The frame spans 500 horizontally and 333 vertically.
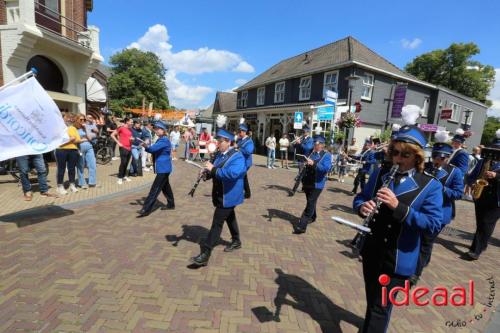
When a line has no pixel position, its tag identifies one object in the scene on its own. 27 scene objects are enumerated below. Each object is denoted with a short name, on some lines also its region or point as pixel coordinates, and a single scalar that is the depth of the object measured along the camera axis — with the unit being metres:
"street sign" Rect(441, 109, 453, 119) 20.86
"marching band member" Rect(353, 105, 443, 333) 2.05
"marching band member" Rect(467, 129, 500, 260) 4.93
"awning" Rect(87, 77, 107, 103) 16.12
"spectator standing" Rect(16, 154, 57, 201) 6.21
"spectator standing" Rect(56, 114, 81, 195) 6.84
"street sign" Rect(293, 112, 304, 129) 16.44
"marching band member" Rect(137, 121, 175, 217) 5.85
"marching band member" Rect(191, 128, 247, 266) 3.81
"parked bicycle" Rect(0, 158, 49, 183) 7.57
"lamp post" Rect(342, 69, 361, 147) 13.98
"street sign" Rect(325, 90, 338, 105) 13.10
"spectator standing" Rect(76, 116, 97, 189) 7.70
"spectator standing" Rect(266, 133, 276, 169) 15.74
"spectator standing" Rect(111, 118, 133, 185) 8.63
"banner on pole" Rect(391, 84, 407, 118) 18.59
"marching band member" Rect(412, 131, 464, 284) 4.14
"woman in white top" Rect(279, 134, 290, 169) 16.75
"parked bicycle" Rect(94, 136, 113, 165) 12.25
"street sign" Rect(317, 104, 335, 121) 13.32
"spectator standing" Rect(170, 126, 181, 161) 16.28
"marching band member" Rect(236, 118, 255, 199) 7.36
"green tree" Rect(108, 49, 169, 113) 48.50
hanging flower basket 14.11
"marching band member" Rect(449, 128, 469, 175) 4.70
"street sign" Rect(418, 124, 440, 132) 17.06
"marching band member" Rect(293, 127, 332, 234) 5.46
